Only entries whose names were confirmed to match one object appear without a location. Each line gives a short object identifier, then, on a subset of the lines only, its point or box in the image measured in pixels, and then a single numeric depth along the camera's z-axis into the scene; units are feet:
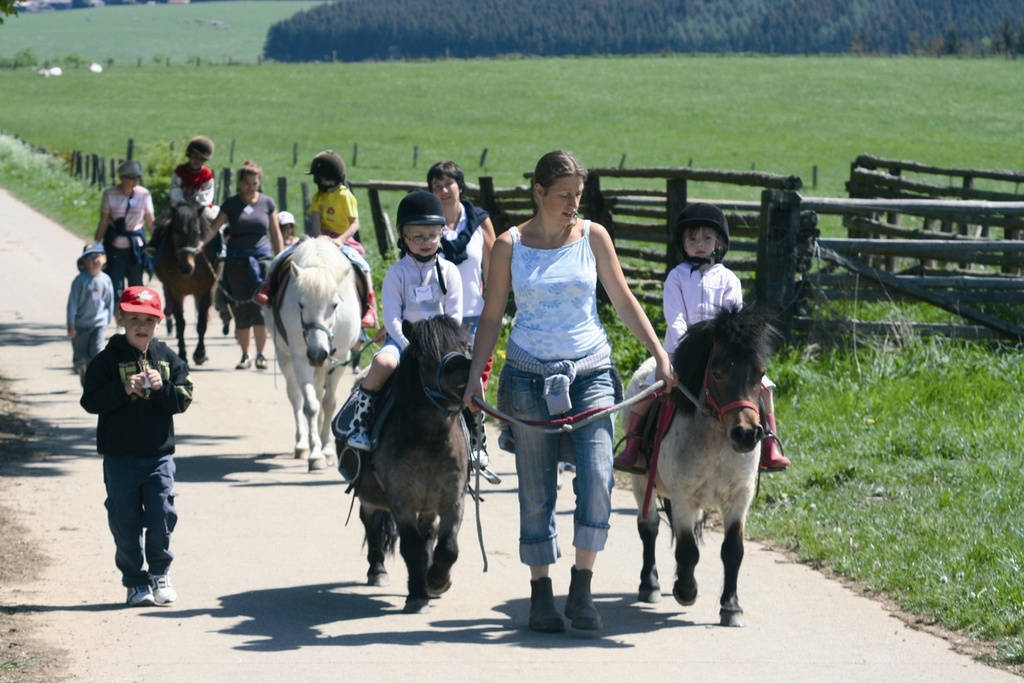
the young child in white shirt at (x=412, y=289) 44.11
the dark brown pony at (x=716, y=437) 40.27
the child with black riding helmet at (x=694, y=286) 44.68
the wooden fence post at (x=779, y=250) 77.92
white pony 65.72
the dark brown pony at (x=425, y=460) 41.93
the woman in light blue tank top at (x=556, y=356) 39.27
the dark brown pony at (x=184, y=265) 98.27
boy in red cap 42.55
